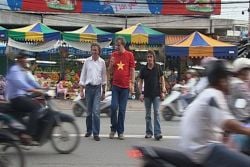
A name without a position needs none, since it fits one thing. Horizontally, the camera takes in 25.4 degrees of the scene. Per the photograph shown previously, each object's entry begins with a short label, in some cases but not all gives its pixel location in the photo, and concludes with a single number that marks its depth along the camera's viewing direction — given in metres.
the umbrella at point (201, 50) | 26.55
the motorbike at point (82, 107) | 16.83
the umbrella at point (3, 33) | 26.74
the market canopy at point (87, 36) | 26.98
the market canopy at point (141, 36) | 26.59
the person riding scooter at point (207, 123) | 4.90
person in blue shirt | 8.56
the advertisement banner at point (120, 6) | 37.25
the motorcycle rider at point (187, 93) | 15.88
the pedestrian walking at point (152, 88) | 10.97
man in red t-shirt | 10.84
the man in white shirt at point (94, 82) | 10.78
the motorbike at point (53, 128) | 8.61
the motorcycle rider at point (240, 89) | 6.58
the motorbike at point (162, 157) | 4.79
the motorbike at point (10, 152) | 6.44
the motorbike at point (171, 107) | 16.11
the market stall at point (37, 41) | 26.55
